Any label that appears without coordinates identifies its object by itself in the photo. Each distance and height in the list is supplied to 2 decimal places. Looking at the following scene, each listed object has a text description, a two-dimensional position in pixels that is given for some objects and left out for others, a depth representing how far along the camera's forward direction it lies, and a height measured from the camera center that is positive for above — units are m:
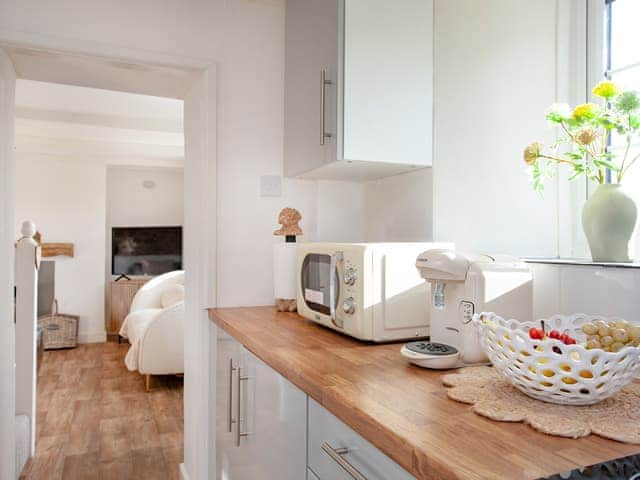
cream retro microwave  1.41 -0.16
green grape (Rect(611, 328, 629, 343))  0.93 -0.18
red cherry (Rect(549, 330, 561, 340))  0.95 -0.19
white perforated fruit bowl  0.81 -0.22
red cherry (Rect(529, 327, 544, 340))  0.93 -0.18
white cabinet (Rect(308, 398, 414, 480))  0.80 -0.39
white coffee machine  1.20 -0.15
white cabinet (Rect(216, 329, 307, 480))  1.19 -0.54
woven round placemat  0.75 -0.29
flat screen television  6.52 -0.19
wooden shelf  5.81 -0.16
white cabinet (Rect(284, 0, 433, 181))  1.64 +0.54
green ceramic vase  1.41 +0.06
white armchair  3.83 -0.87
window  1.72 +0.69
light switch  2.10 +0.23
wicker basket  5.58 -1.09
